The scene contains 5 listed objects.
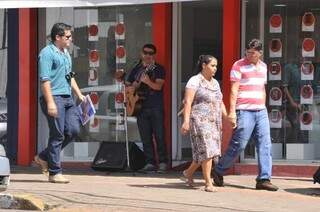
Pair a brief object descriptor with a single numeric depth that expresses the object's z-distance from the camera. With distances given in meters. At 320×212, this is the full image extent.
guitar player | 19.24
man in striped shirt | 16.42
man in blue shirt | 16.39
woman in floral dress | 15.88
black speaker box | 19.34
